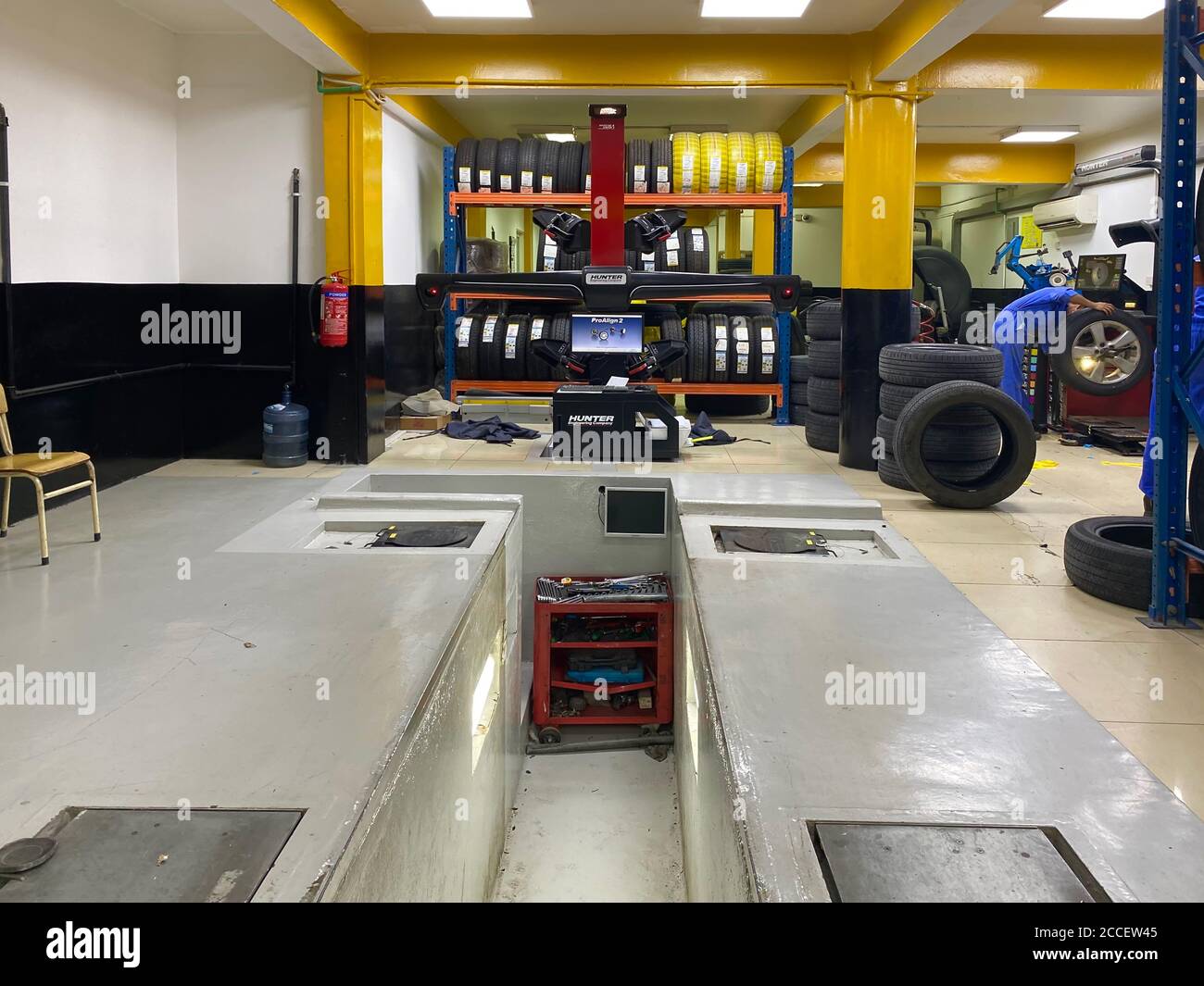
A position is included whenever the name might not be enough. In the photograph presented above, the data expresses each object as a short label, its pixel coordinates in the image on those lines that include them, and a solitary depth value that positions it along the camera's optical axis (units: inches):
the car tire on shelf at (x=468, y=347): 342.3
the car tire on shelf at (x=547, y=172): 352.5
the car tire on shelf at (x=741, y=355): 342.3
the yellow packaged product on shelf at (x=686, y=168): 352.5
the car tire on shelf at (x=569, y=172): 353.7
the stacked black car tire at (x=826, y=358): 312.3
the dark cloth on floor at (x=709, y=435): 315.9
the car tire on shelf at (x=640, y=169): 354.3
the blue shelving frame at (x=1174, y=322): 153.3
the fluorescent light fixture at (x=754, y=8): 257.9
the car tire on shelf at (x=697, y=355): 344.5
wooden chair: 173.8
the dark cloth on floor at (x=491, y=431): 307.7
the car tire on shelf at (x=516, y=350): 341.4
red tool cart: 244.1
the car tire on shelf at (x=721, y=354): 343.3
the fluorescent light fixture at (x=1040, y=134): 463.8
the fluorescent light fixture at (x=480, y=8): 257.3
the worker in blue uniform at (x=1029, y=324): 322.0
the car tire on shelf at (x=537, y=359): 343.6
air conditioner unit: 479.8
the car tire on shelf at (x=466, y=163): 353.1
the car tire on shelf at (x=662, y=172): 352.8
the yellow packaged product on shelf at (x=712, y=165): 352.8
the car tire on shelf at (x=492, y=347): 342.0
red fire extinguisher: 275.3
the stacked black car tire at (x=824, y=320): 317.7
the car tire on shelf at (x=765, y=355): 341.4
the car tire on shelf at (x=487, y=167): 352.2
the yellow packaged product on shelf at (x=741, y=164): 353.7
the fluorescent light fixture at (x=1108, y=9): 260.5
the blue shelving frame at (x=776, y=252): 352.2
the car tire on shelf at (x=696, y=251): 375.9
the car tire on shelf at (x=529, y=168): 351.6
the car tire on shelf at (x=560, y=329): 352.2
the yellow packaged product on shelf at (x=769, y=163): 354.0
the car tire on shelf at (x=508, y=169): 352.2
